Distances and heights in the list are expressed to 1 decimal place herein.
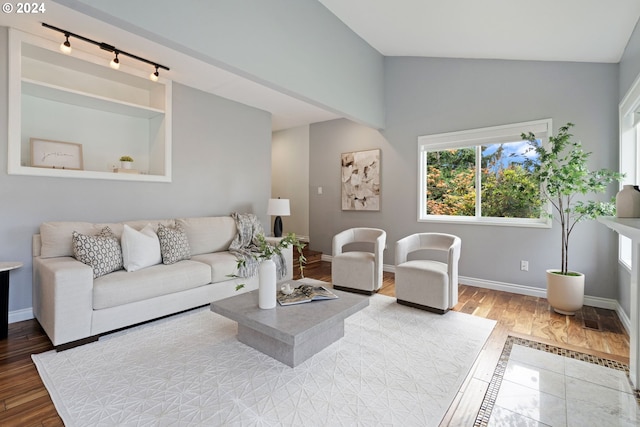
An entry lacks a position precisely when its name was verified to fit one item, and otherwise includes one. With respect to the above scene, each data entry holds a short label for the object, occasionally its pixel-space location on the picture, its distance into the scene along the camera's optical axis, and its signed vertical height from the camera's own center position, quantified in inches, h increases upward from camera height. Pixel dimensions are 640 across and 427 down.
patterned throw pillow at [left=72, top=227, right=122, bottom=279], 100.0 -14.1
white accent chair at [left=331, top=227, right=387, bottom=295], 142.2 -26.4
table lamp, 177.2 +2.7
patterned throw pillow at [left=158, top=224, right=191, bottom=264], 121.5 -14.0
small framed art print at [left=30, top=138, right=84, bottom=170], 120.5 +23.4
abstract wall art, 195.3 +20.9
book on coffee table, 90.0 -25.8
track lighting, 108.7 +63.9
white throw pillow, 109.1 -14.2
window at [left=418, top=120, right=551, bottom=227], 143.9 +19.2
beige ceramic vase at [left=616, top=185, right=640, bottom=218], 84.5 +3.1
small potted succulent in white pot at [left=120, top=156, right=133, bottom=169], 142.1 +23.4
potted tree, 112.7 +8.6
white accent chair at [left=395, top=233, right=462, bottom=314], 117.4 -27.3
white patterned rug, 63.0 -41.7
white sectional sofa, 88.9 -25.7
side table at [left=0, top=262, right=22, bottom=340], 96.6 -28.0
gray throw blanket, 138.7 -16.5
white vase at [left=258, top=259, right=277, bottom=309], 85.4 -21.6
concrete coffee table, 73.7 -28.0
